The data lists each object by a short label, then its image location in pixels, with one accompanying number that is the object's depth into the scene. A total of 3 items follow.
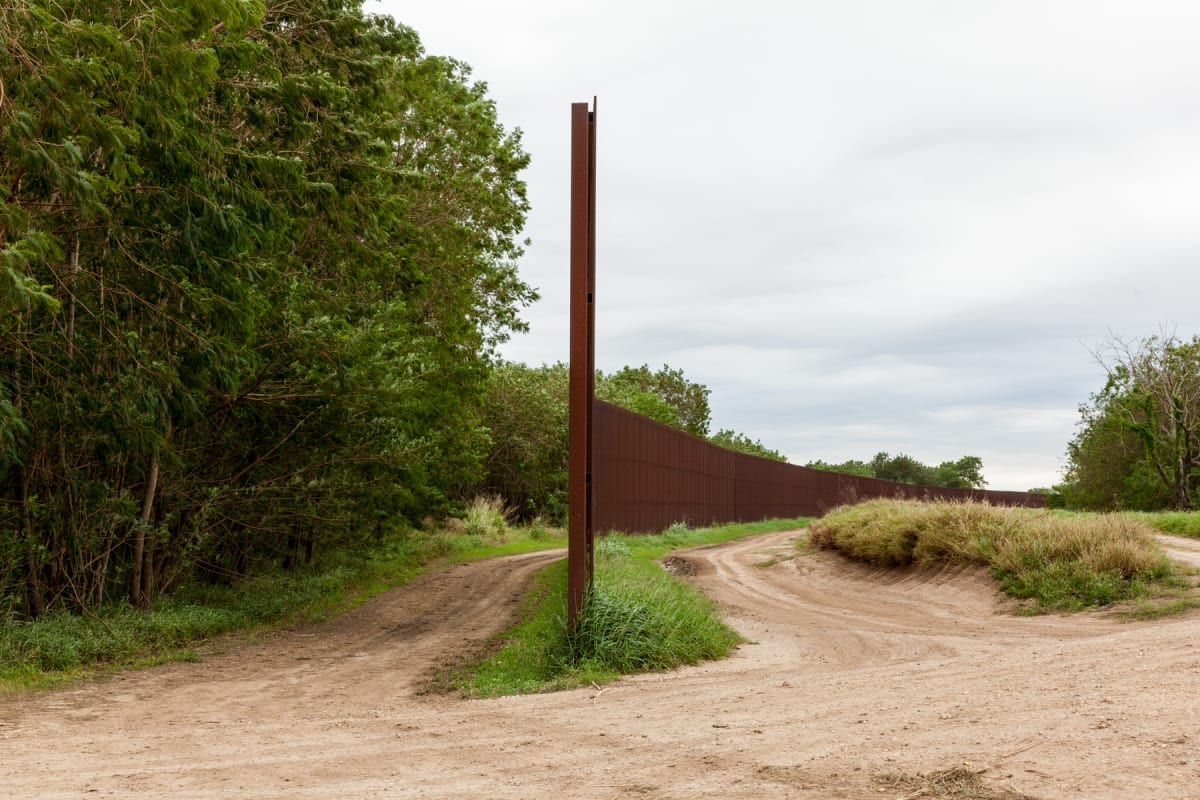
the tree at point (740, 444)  71.88
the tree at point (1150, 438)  33.38
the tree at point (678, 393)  73.12
